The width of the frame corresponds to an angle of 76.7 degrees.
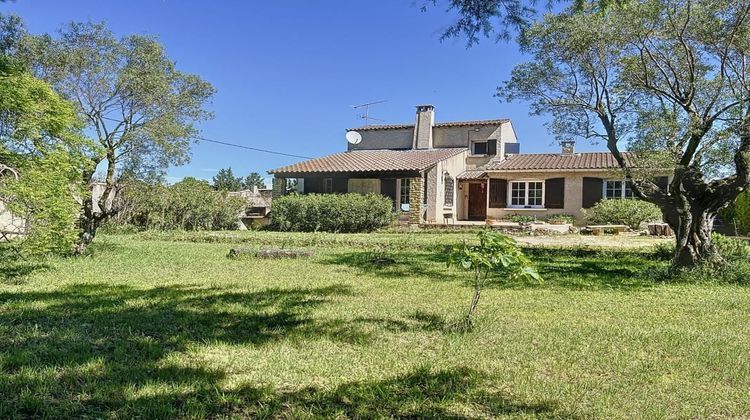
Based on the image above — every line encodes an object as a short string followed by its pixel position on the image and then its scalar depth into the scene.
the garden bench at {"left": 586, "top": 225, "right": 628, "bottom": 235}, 18.09
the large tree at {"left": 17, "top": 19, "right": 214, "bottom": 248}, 11.13
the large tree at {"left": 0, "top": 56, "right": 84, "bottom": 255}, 6.79
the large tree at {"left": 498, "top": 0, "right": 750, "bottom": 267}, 8.41
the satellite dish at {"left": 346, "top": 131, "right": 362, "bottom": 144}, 29.62
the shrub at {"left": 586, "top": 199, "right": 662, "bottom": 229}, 19.66
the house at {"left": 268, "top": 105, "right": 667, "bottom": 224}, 22.30
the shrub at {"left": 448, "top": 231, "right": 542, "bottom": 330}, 4.75
